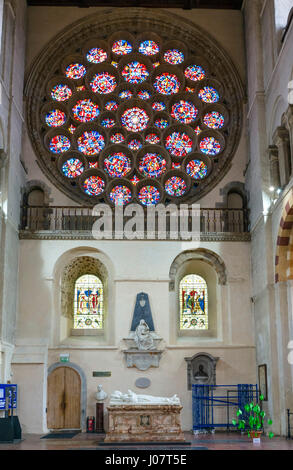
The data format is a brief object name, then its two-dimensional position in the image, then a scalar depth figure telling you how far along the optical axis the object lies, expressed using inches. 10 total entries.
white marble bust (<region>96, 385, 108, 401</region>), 721.6
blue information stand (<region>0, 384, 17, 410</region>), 607.2
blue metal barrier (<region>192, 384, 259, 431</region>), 718.5
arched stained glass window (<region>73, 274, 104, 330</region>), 797.9
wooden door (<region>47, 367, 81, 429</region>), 731.4
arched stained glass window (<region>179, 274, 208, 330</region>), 795.4
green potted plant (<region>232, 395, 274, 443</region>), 565.0
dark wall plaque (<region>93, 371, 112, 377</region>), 742.5
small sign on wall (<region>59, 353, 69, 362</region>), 742.5
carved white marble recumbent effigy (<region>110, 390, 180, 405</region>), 598.2
